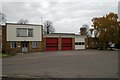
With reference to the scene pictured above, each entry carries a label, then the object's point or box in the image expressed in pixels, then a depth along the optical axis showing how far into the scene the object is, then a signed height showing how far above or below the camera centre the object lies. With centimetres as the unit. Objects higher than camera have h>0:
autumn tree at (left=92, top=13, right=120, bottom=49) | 2528 +338
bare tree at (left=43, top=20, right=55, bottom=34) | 4029 +571
